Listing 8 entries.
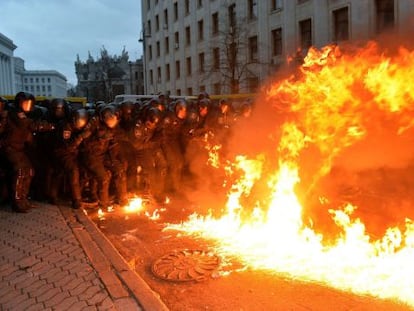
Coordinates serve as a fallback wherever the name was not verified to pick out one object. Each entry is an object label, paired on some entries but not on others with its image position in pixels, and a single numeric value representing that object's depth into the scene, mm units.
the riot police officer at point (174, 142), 8617
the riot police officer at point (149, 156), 8133
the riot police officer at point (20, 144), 7000
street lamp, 47762
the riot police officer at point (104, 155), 7637
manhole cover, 4699
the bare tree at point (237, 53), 28859
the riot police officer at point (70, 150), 7418
